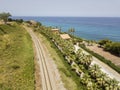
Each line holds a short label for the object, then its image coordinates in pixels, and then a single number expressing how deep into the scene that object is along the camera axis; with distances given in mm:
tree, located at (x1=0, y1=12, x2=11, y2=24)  70495
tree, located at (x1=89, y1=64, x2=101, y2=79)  19933
